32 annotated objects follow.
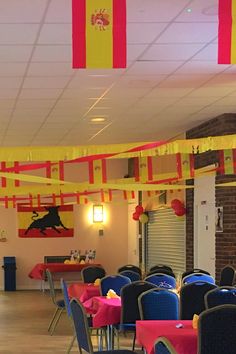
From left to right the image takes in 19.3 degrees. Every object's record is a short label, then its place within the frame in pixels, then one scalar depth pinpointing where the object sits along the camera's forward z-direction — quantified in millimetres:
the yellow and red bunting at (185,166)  12241
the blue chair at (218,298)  7398
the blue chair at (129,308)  8352
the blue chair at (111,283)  9883
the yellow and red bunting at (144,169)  13180
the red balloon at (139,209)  18203
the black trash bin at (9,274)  18875
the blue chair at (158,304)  7695
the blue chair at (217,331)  5523
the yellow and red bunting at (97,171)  12276
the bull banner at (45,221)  19391
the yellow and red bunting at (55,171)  12891
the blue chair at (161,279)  10164
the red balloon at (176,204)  14654
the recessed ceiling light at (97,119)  12490
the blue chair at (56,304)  11102
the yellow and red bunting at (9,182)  14006
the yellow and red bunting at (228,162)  11094
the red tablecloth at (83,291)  10164
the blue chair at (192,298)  8062
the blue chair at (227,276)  10961
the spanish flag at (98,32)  4402
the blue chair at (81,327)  6414
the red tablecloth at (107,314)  8383
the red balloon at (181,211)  14617
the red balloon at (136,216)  18178
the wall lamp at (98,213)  19719
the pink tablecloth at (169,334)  5832
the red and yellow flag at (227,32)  4492
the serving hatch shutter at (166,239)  15398
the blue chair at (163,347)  4593
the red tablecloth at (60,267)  17422
